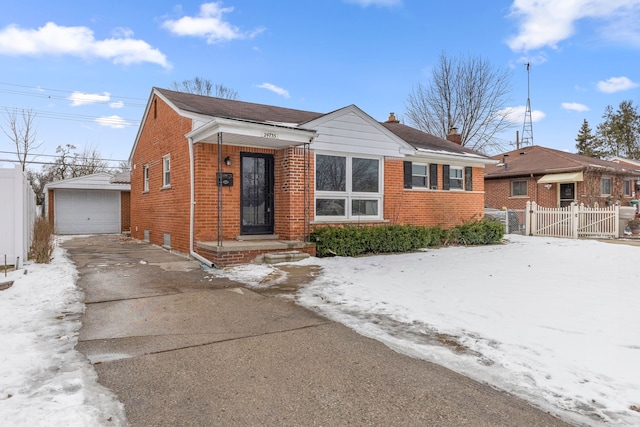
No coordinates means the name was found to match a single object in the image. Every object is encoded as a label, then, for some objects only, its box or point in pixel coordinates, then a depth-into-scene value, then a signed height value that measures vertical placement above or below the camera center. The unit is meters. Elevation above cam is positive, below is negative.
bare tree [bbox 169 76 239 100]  37.16 +11.58
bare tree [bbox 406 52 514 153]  27.05 +7.65
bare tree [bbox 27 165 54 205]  35.47 +2.84
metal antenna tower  31.25 +6.46
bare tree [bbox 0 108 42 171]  25.24 +5.14
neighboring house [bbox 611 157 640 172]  28.84 +3.24
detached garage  19.39 +0.19
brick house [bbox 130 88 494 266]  9.12 +0.80
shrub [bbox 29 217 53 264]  7.65 -0.77
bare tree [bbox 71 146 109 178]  35.47 +4.21
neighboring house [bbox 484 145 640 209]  20.42 +1.32
